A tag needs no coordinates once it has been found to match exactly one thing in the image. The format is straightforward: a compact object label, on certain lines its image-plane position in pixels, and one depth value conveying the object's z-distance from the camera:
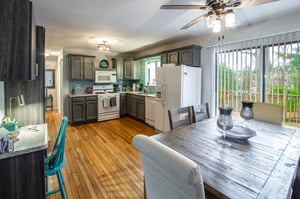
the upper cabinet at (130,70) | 6.49
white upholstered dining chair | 0.69
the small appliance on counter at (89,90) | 5.87
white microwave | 5.89
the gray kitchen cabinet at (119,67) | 6.35
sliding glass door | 2.82
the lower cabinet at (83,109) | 5.19
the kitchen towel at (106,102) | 5.62
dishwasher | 4.96
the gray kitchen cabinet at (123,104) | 6.18
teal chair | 1.83
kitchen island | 1.46
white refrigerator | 3.80
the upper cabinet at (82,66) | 5.31
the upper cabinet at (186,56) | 4.01
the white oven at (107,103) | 5.62
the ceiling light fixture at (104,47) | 4.47
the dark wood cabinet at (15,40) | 1.51
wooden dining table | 0.96
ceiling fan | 1.69
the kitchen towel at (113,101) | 5.77
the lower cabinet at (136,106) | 5.48
